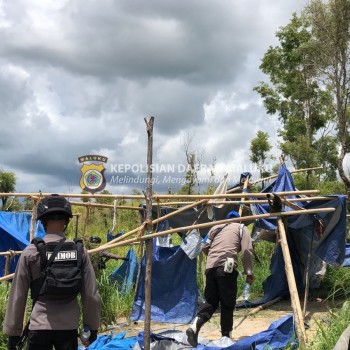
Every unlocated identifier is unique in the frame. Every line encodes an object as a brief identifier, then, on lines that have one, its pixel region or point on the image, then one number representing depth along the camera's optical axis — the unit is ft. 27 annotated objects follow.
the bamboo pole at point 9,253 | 18.67
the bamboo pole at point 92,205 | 19.88
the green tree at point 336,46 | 42.06
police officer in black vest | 9.33
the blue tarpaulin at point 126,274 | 23.86
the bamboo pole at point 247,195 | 15.79
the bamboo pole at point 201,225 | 14.79
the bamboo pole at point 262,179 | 25.25
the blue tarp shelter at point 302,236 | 20.61
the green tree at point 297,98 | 52.19
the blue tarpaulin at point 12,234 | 26.68
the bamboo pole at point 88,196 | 18.86
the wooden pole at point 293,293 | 14.66
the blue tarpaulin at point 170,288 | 21.09
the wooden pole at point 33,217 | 18.51
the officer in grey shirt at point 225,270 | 17.01
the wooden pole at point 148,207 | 13.73
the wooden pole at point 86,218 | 21.08
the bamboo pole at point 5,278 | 15.29
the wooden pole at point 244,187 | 24.02
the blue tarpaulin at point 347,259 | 24.08
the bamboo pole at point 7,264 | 19.28
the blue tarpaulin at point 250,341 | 14.70
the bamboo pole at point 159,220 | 15.25
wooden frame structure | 13.79
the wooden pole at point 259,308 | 22.08
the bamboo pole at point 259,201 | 16.61
